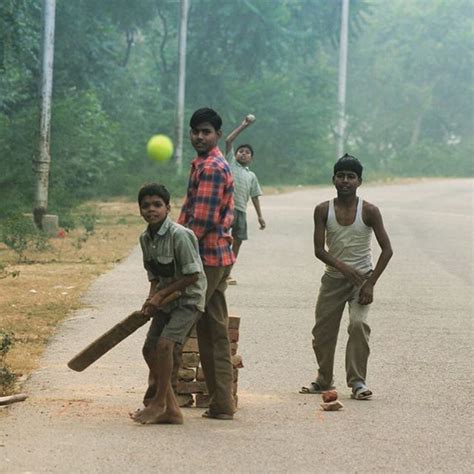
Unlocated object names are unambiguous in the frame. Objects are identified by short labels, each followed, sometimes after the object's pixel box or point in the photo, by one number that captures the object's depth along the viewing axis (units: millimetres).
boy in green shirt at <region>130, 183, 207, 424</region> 16219
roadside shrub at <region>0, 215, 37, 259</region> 39344
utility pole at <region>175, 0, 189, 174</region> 82625
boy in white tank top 19266
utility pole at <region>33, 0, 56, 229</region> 47750
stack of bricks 17797
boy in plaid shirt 16844
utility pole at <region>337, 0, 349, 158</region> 105375
